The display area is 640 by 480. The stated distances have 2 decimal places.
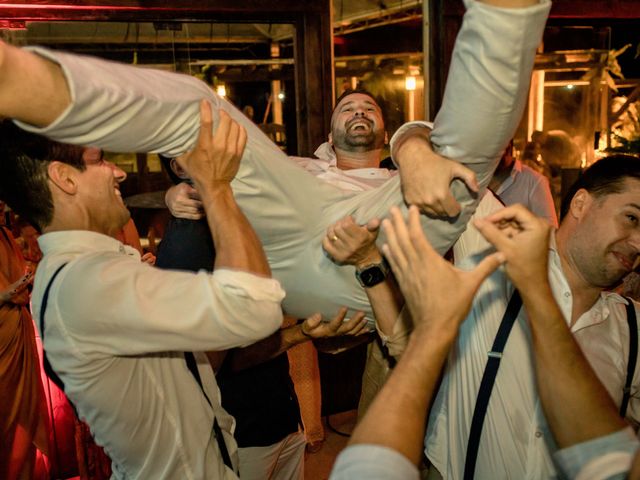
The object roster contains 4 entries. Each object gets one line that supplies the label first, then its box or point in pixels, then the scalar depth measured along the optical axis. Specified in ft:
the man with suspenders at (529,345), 4.67
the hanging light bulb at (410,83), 14.66
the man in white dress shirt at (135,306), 3.79
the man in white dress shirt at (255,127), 2.88
